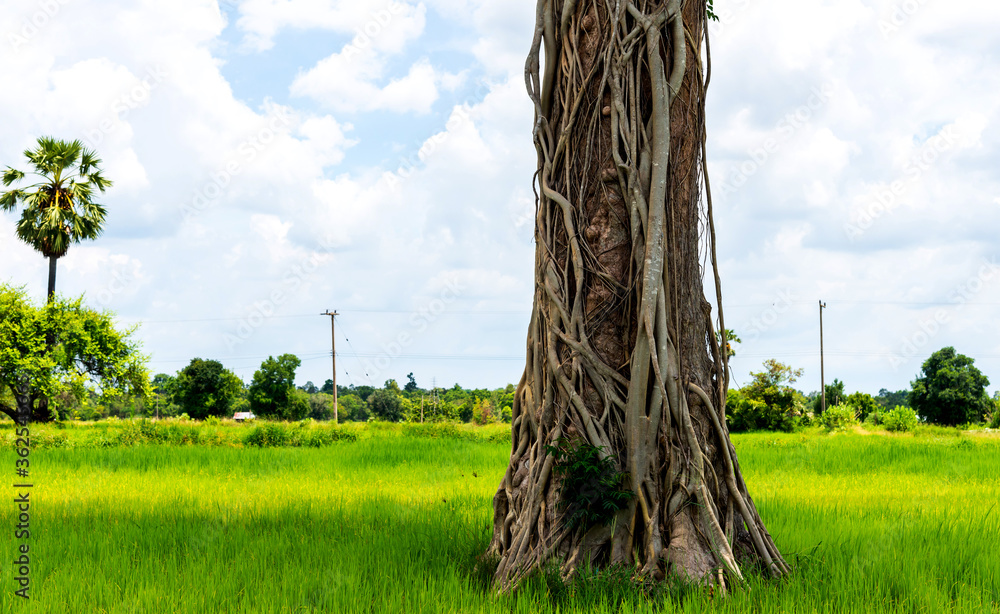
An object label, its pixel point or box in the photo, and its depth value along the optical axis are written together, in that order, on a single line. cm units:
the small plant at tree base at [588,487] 334
